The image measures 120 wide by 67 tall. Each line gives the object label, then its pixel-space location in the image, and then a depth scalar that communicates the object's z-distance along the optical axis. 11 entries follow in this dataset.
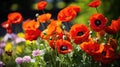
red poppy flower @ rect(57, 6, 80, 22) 4.54
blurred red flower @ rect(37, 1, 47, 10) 4.75
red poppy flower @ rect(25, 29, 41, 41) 4.64
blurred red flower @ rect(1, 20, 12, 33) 5.01
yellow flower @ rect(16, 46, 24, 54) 5.46
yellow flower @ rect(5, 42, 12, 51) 6.49
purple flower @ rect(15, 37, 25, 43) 5.59
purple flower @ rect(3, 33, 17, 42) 5.73
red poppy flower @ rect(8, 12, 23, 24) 4.95
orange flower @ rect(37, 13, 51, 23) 4.72
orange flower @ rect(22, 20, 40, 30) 4.67
